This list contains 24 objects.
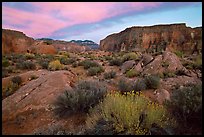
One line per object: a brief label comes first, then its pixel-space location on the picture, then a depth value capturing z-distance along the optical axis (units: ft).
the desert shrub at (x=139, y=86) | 14.66
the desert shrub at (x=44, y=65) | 28.69
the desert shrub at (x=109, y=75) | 20.79
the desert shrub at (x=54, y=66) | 25.77
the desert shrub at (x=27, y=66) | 29.13
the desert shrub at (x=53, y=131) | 7.87
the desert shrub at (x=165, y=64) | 22.29
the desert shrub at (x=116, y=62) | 30.43
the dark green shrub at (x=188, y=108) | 6.03
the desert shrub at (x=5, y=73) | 24.15
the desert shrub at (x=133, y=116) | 6.37
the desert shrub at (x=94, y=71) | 22.96
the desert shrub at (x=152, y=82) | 15.59
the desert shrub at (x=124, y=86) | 14.45
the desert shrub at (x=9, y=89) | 15.75
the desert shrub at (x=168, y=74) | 19.84
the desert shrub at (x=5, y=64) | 30.35
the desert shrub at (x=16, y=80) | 18.17
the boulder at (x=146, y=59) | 24.50
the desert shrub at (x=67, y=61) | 33.44
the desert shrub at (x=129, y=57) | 30.27
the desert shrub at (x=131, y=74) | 20.96
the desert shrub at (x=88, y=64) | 27.92
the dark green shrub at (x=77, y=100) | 10.05
